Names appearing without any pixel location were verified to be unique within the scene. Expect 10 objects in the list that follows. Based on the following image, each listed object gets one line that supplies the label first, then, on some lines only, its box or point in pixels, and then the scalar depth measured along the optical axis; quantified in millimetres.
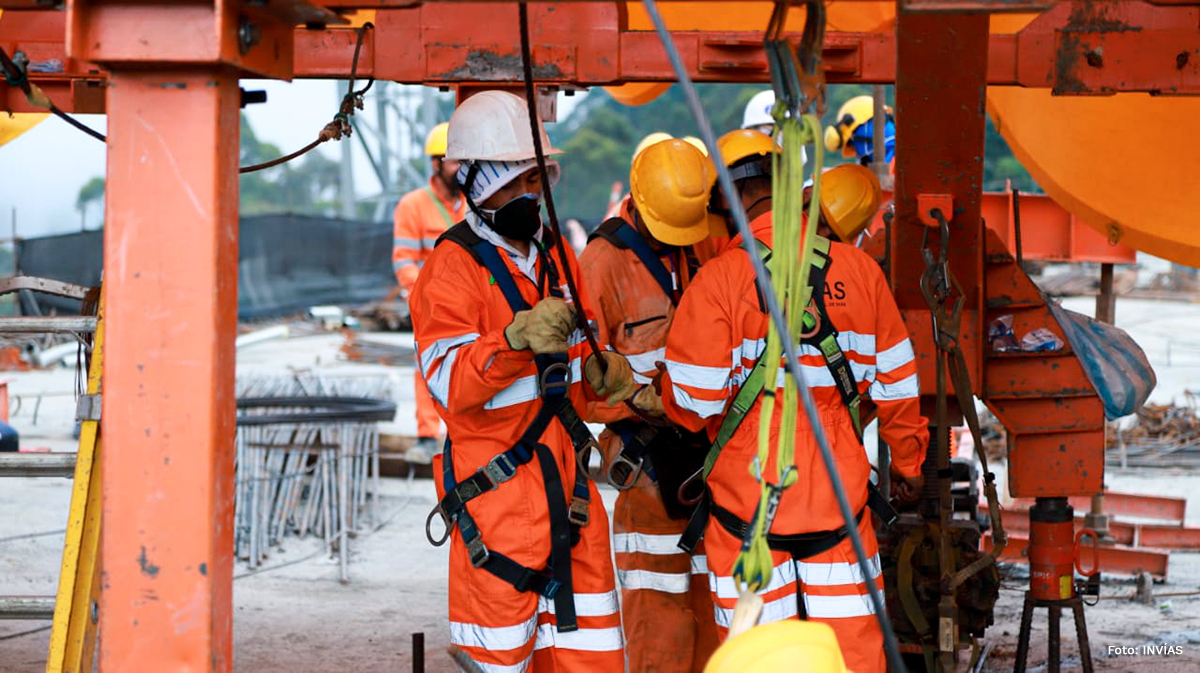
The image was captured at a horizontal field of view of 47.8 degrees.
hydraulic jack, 4871
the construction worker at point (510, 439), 3754
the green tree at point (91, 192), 31958
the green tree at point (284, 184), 38656
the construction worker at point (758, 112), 8805
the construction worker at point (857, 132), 8216
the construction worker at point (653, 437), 4750
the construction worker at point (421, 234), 9234
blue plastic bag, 4746
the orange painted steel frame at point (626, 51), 4277
